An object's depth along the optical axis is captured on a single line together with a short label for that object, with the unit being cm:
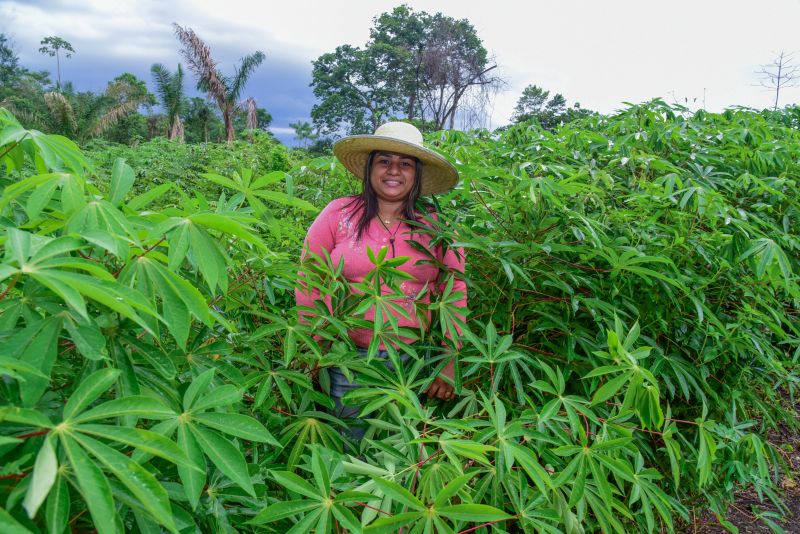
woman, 157
